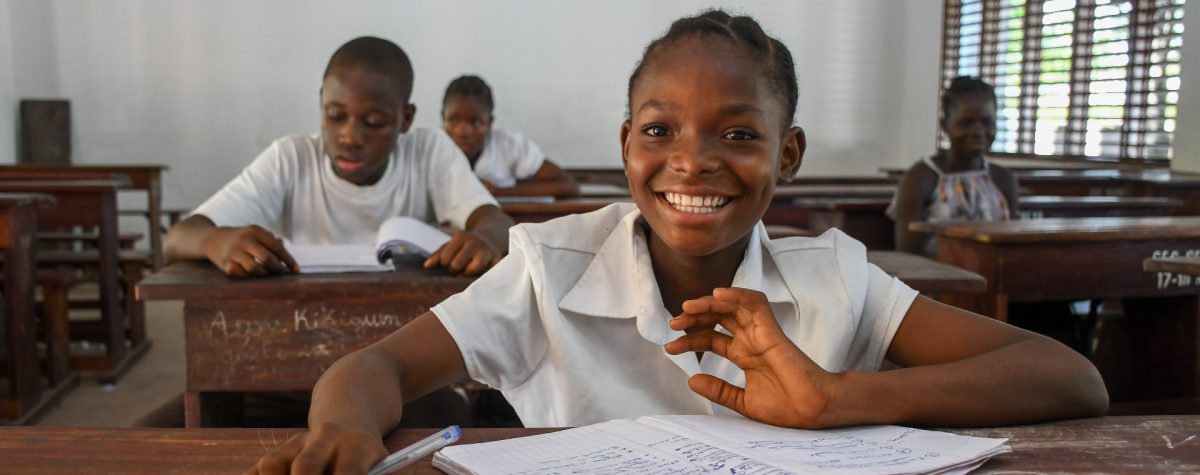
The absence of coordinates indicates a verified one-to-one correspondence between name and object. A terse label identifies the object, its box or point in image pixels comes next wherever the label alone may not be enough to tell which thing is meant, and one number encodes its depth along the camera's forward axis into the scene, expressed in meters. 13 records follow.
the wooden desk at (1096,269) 2.39
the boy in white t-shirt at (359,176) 2.02
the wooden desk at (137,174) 4.82
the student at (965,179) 3.41
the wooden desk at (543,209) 3.13
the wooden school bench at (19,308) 3.03
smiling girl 0.97
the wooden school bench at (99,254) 3.76
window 5.57
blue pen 0.71
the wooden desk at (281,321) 1.68
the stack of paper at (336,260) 1.77
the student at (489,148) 4.25
